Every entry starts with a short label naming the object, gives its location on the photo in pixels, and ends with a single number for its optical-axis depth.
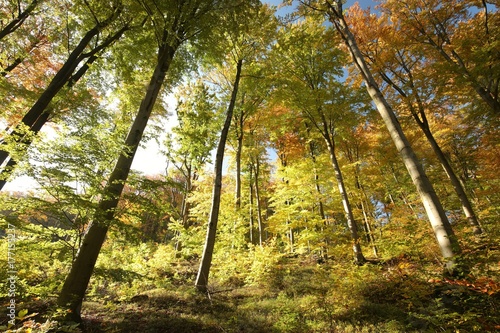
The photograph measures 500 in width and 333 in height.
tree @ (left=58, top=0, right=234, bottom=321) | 4.24
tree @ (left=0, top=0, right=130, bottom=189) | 6.80
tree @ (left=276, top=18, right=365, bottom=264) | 9.20
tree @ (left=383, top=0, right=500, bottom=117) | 7.18
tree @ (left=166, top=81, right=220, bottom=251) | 12.95
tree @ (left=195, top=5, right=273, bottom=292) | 7.16
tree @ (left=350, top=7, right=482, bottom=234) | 9.33
